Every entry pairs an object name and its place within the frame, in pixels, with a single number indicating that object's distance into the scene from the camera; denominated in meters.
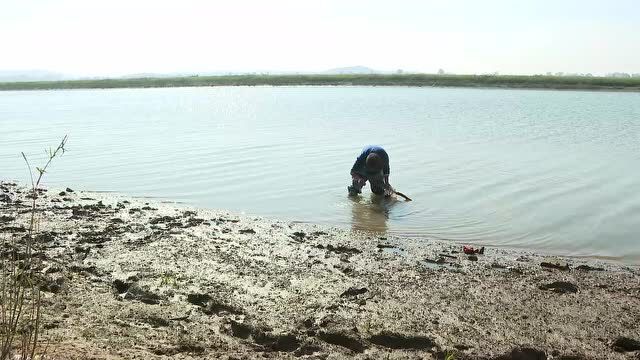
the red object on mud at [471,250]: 7.51
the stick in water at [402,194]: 10.63
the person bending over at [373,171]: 10.55
